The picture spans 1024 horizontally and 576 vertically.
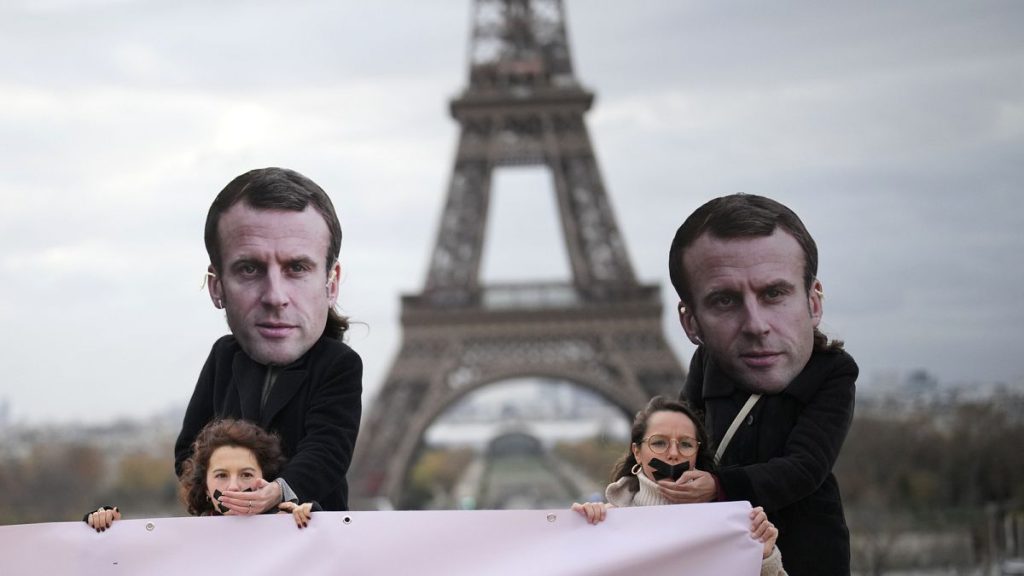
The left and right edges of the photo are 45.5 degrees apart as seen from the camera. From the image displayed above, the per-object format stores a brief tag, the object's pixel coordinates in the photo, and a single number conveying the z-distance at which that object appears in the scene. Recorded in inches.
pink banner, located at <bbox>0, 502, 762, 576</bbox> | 180.2
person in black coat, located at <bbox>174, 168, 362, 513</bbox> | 198.5
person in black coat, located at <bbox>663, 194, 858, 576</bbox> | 188.1
